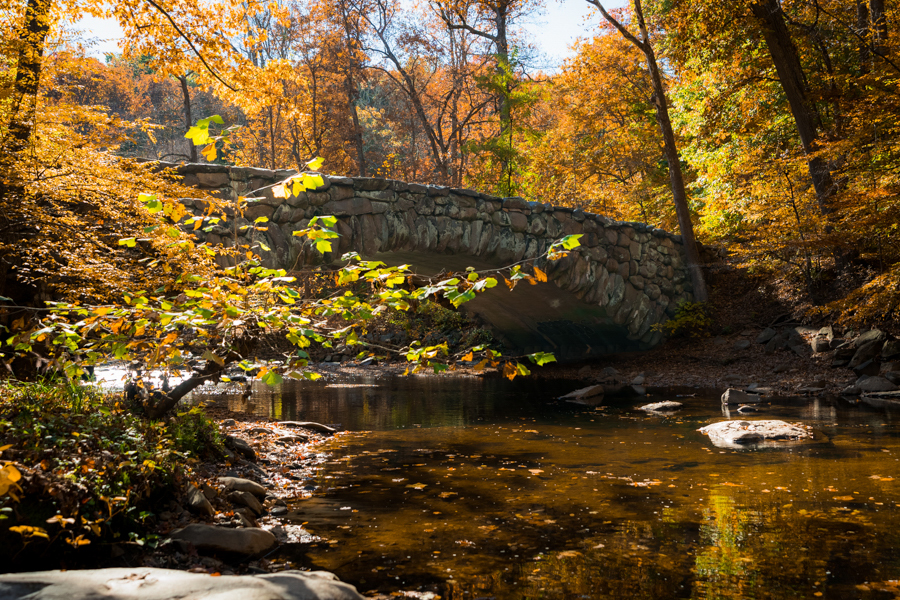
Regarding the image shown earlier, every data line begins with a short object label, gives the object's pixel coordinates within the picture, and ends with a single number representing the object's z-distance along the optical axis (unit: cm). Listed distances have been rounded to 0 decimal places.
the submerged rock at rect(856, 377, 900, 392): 830
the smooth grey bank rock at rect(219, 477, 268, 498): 388
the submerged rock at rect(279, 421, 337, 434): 673
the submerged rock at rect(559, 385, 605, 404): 941
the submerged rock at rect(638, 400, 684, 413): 790
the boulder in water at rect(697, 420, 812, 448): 571
